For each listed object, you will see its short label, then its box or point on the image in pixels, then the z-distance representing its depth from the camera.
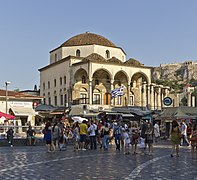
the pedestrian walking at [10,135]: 22.51
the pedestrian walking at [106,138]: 19.71
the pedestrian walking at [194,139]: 15.68
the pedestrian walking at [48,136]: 17.72
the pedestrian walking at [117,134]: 18.88
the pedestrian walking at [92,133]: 19.67
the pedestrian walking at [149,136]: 16.20
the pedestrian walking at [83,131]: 19.20
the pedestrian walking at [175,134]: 15.20
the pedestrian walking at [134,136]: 16.77
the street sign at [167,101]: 28.69
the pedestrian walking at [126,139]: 18.33
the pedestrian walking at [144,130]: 16.42
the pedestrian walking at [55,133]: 18.14
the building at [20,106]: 35.69
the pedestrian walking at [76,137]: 18.88
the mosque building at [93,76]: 48.78
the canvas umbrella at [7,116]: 24.79
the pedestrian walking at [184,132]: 21.64
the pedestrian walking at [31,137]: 22.93
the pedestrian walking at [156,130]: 26.19
